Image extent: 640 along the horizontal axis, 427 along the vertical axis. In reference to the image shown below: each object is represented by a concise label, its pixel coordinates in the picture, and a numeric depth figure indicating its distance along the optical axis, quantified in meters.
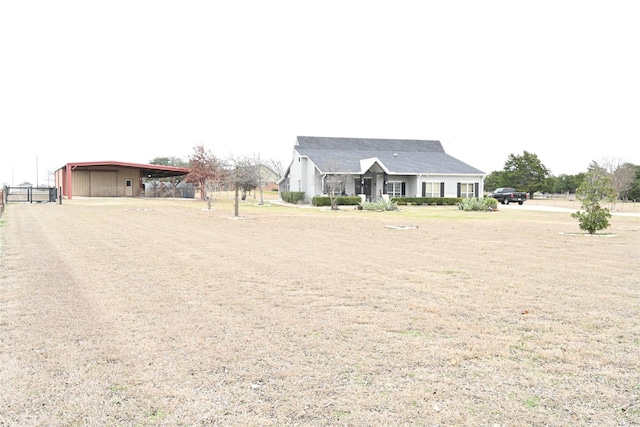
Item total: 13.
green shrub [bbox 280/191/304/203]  42.76
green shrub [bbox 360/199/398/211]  32.16
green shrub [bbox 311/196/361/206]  37.56
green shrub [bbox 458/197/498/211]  33.06
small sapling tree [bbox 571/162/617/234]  16.84
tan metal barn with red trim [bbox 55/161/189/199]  48.94
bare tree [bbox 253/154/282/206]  49.37
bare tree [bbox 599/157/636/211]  40.27
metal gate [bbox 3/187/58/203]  39.03
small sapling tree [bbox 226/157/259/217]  41.59
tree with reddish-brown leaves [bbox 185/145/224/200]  47.36
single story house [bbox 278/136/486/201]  41.38
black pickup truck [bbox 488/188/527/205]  44.69
